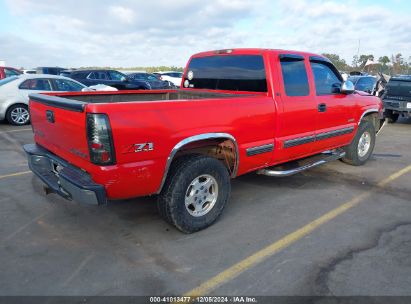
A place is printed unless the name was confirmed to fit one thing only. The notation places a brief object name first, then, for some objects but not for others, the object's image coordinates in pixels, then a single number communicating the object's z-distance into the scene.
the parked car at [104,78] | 15.55
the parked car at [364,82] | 15.38
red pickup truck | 3.00
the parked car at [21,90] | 9.81
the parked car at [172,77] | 25.29
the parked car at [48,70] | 21.27
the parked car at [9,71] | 16.34
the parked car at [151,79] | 20.11
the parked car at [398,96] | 11.12
